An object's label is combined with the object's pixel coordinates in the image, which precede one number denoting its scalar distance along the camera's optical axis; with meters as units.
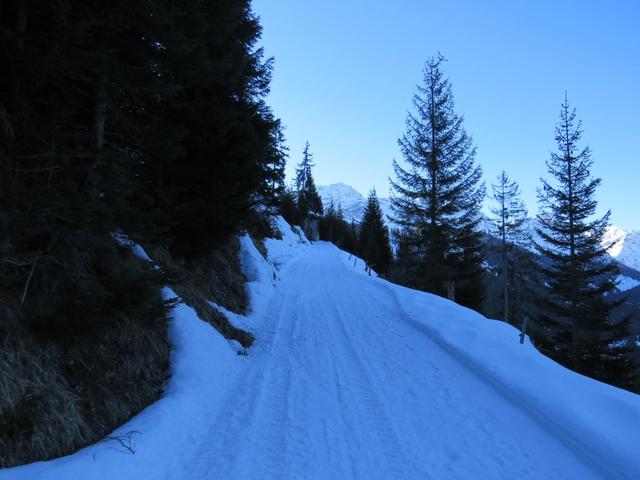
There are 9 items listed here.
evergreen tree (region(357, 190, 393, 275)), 49.34
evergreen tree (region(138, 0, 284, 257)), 6.03
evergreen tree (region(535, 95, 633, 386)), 18.05
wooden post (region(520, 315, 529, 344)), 8.39
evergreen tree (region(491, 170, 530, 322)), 25.95
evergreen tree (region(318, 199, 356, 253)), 73.38
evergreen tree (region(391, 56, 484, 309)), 18.34
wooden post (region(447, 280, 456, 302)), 18.24
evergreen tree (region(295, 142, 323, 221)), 67.81
